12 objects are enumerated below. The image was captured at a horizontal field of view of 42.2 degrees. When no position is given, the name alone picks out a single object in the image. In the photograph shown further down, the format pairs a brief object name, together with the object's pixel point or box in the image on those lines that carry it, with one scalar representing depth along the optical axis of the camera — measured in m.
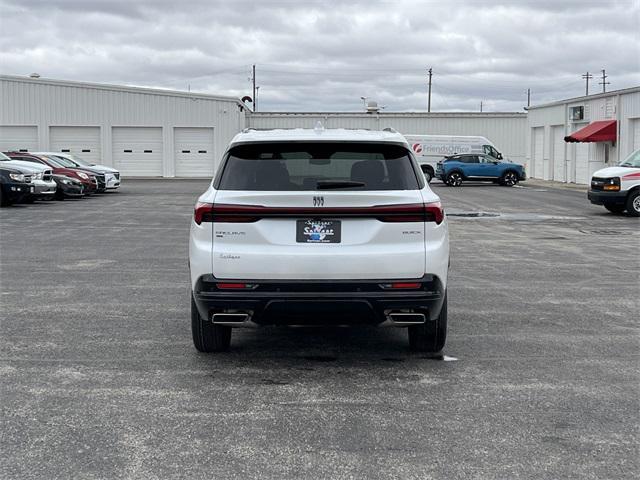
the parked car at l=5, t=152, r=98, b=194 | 27.72
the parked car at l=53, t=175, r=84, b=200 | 26.94
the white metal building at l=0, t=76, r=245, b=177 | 48.69
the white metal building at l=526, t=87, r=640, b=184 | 35.28
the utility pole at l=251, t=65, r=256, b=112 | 99.77
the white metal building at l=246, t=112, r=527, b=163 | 53.53
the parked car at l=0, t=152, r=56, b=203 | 23.50
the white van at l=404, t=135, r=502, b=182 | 42.31
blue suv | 39.50
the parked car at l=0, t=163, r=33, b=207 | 22.70
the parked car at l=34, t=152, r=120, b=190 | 30.28
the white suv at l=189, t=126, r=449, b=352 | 5.61
